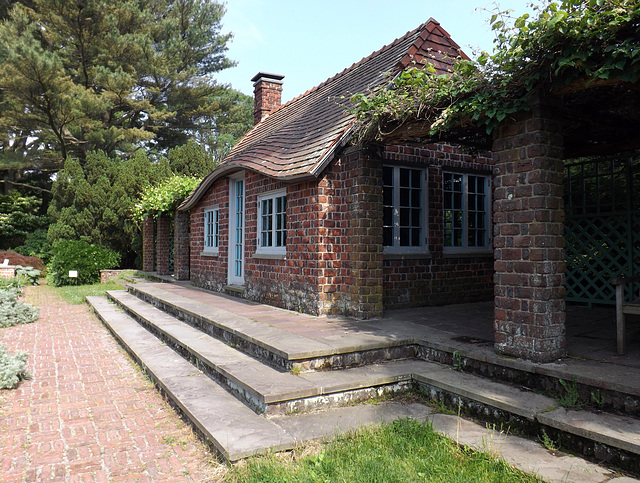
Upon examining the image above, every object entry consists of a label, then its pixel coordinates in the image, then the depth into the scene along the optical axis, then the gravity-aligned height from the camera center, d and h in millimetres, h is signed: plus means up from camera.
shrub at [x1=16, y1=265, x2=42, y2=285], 17062 -1005
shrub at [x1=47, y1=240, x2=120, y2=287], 16641 -561
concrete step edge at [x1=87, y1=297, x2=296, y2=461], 3373 -1473
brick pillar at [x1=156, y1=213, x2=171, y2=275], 16234 +80
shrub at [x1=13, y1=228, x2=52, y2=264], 22031 +82
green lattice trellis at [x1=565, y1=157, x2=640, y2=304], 6828 +316
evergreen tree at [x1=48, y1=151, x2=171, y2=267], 19047 +2045
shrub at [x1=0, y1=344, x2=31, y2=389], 5234 -1444
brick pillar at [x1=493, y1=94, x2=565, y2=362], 4172 +51
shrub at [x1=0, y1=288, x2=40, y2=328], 9391 -1377
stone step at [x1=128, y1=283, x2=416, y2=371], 4648 -1100
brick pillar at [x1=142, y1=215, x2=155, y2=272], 17562 +89
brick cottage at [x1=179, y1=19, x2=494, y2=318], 6727 +581
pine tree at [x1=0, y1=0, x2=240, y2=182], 19938 +8748
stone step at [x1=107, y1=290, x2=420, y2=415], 4031 -1300
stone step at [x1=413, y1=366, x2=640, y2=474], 3041 -1297
